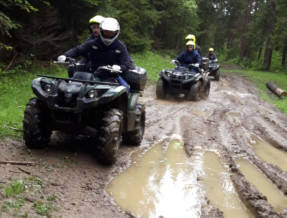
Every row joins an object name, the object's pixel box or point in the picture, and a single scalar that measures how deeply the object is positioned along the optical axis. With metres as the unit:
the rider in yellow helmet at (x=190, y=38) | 12.71
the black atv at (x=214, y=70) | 20.03
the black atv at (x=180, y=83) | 12.14
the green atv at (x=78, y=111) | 4.90
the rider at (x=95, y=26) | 6.95
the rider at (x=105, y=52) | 5.81
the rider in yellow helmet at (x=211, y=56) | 21.14
